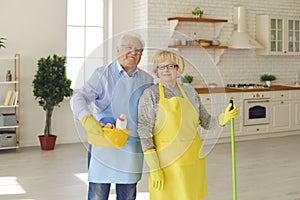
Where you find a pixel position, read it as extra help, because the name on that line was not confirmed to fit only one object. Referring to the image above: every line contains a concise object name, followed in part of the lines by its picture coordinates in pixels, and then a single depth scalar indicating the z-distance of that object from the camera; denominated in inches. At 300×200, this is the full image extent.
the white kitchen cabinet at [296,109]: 336.2
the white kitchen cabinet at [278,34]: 338.9
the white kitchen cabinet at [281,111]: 325.1
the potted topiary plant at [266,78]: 342.6
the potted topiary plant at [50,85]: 261.3
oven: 311.0
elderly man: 87.8
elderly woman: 87.7
